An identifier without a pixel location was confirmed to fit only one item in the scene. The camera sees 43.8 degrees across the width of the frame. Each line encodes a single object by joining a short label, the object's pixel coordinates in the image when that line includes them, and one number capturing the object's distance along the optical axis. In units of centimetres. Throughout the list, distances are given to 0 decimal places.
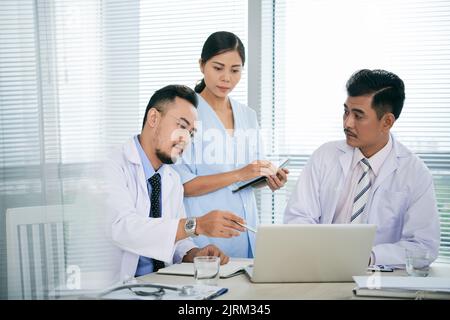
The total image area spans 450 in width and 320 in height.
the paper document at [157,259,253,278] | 172
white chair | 213
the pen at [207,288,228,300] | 145
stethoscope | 145
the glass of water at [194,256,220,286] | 155
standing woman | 251
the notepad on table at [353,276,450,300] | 144
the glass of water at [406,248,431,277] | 169
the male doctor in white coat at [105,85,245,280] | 197
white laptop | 154
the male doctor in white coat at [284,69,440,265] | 225
